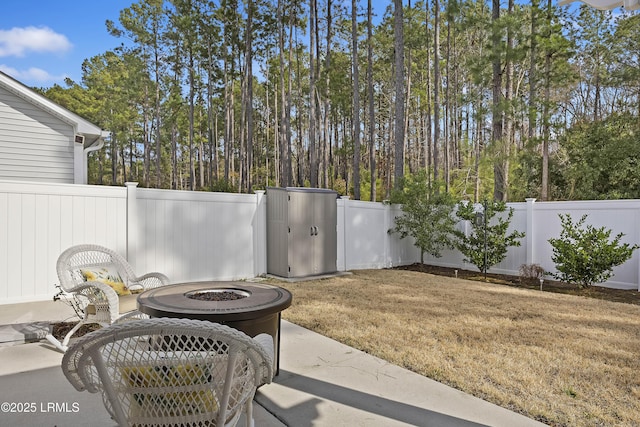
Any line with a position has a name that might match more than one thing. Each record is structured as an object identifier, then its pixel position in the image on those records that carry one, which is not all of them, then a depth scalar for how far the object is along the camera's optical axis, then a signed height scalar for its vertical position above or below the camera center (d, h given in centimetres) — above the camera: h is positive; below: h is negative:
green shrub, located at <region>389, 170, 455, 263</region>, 805 -24
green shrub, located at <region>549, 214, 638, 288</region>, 584 -76
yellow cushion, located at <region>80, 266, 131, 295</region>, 353 -72
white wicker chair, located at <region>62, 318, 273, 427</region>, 130 -61
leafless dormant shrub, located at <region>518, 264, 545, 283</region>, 680 -123
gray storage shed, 650 -47
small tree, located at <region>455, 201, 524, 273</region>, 725 -63
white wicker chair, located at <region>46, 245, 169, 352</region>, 308 -75
